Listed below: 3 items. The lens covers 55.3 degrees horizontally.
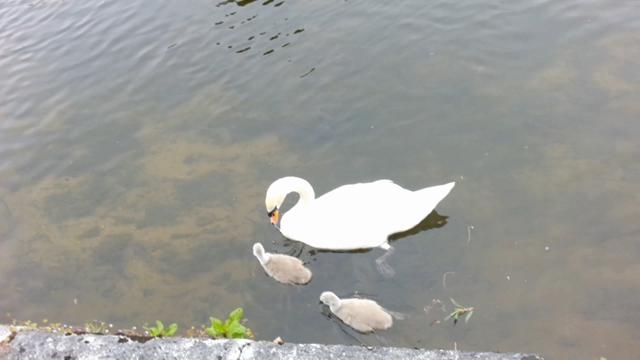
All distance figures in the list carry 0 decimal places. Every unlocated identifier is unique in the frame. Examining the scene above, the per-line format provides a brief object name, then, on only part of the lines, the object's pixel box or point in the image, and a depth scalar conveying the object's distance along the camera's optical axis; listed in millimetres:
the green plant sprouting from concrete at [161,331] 4441
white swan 6020
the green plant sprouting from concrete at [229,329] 4447
